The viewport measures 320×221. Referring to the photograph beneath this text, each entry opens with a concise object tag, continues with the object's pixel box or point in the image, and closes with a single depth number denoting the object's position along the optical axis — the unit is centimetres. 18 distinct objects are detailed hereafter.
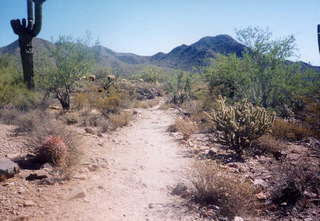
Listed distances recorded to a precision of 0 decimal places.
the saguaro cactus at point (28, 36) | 1143
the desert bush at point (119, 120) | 1043
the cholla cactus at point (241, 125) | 660
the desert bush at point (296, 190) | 371
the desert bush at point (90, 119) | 990
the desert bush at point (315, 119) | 732
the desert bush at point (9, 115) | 867
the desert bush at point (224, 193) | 368
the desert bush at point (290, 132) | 804
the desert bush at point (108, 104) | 1320
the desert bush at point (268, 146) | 676
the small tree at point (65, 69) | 1174
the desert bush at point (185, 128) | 891
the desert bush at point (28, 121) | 761
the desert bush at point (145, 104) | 1858
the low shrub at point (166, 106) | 1751
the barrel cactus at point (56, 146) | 527
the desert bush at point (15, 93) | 1025
